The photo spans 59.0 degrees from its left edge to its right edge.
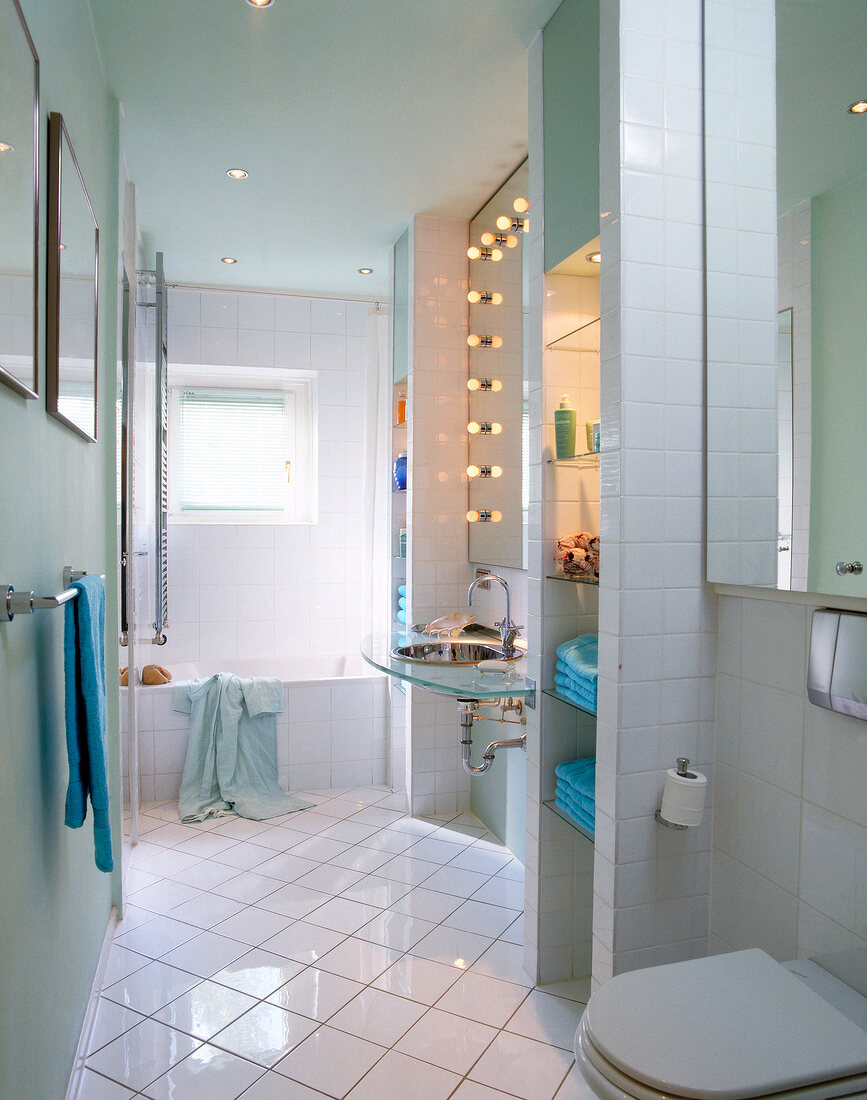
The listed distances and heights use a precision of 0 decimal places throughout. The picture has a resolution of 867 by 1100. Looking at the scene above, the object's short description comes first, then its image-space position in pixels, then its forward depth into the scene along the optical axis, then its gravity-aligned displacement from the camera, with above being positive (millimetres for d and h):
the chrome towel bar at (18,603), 1065 -105
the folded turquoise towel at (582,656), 1848 -316
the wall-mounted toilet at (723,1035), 1028 -726
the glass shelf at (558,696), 1982 -437
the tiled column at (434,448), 3221 +350
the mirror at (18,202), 1070 +494
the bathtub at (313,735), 3518 -971
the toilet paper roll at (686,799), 1585 -556
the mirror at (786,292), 1309 +456
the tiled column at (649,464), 1611 +144
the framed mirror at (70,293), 1398 +494
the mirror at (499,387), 2762 +556
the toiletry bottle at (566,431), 2031 +269
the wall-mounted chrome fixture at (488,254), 2827 +1042
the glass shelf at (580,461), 1971 +188
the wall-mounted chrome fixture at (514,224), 2693 +1091
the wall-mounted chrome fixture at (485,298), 2949 +914
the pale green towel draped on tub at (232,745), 3438 -986
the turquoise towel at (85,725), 1371 -351
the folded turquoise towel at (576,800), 1869 -679
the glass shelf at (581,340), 2053 +515
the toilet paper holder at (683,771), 1620 -508
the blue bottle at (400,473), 3504 +265
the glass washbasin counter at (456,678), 2004 -414
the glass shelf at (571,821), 1850 -738
